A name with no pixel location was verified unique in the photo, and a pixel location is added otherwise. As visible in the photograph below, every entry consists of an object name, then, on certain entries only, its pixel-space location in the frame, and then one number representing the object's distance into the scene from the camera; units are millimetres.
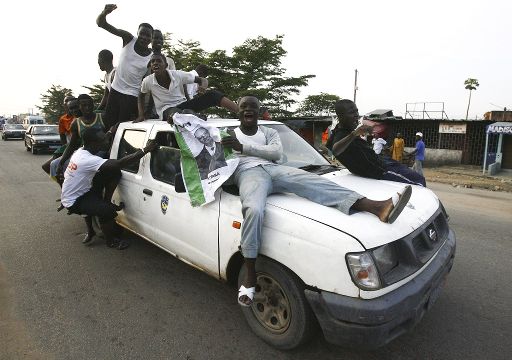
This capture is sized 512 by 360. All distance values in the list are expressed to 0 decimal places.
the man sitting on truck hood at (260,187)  2467
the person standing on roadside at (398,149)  13906
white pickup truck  2176
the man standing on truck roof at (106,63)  6216
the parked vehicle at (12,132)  30059
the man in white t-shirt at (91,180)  4258
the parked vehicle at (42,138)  17859
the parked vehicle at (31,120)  32875
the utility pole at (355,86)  34997
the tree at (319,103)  41312
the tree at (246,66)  24750
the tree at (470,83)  54250
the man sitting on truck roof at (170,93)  4590
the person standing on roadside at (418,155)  12500
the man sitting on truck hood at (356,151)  3488
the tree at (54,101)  54150
